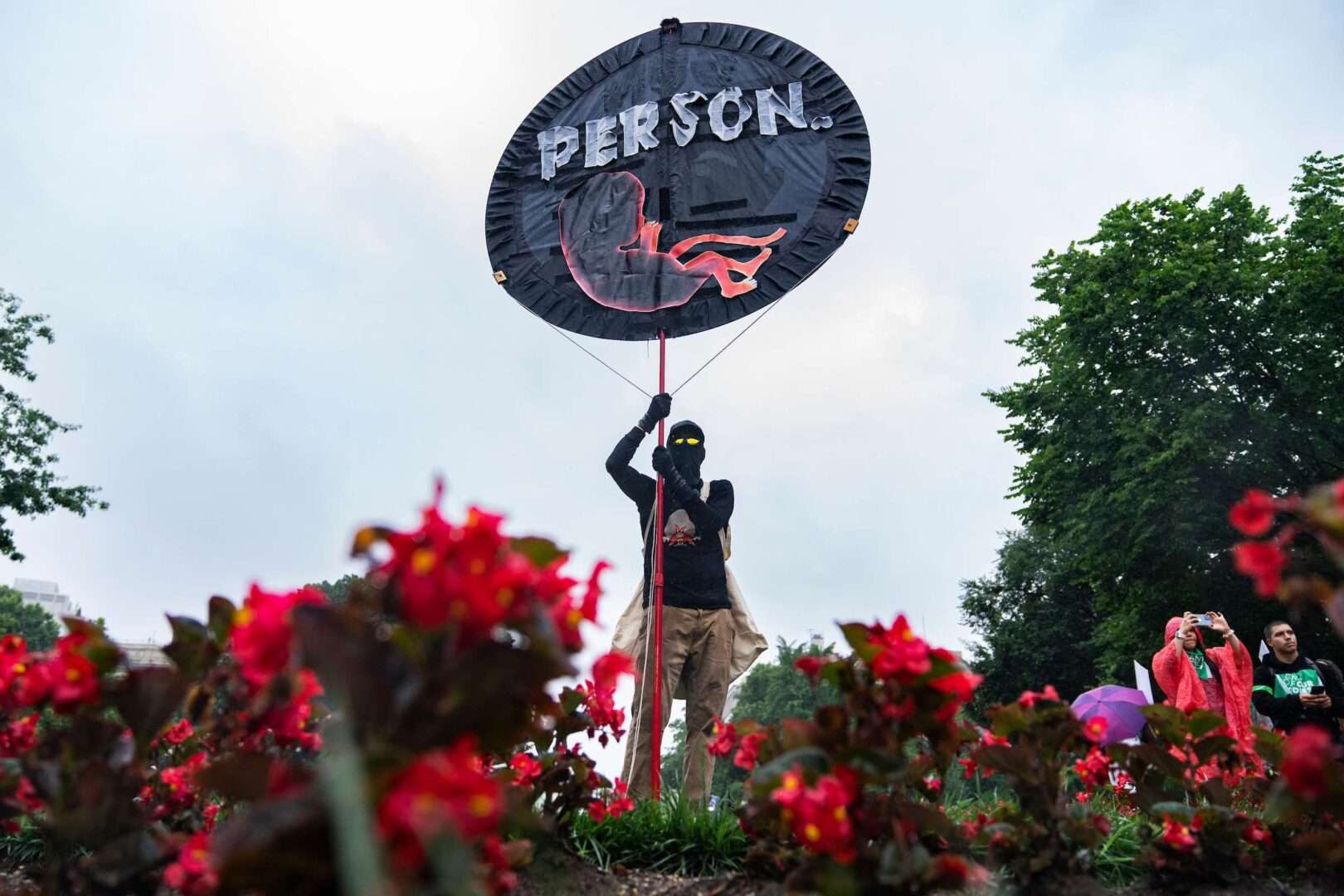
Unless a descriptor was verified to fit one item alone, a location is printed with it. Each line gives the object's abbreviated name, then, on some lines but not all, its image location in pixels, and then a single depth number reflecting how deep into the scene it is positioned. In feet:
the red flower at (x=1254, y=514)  4.51
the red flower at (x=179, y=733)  8.64
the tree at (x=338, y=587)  71.59
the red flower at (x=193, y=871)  5.03
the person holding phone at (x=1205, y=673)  20.33
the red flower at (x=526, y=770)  9.27
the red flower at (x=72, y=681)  5.43
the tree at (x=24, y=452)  55.88
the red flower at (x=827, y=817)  5.44
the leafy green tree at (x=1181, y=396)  44.98
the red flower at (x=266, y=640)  4.21
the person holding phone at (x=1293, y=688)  17.20
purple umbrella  23.85
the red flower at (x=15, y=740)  6.43
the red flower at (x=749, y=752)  7.68
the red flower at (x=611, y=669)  5.09
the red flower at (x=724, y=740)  8.43
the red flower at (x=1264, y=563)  4.56
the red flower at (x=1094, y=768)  9.13
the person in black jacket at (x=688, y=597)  15.69
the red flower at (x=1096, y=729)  7.79
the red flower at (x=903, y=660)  6.00
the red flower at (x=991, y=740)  7.93
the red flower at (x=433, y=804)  3.09
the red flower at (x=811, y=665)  6.56
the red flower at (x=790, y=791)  5.42
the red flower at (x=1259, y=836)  8.61
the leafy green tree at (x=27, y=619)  136.26
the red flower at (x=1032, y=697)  7.73
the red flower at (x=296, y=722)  5.58
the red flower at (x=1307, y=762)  4.44
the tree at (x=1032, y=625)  77.82
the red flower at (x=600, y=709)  10.21
